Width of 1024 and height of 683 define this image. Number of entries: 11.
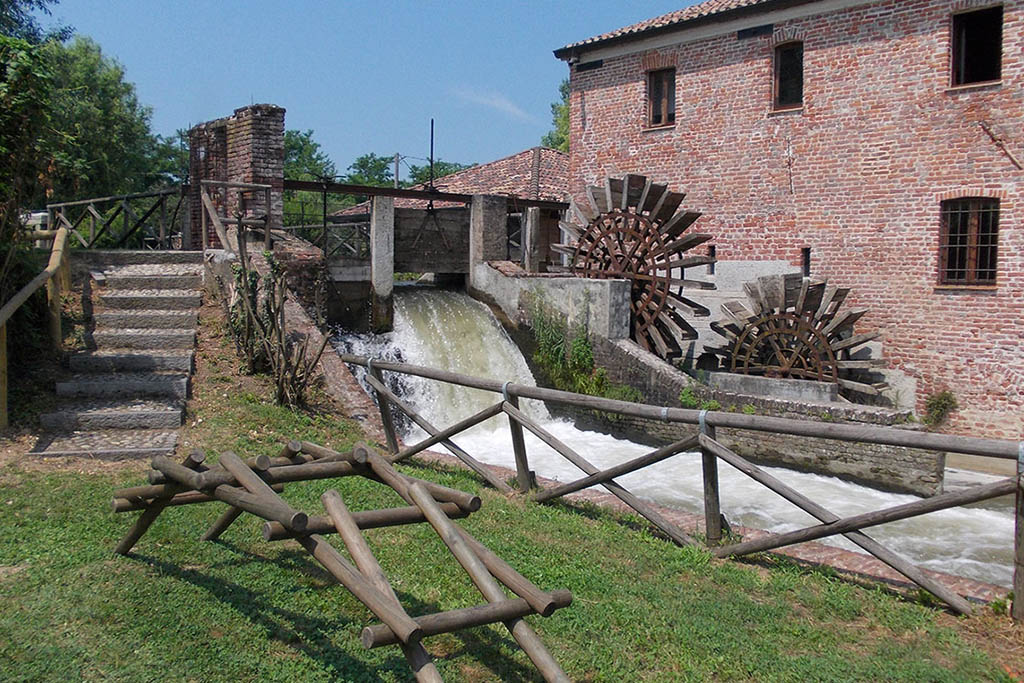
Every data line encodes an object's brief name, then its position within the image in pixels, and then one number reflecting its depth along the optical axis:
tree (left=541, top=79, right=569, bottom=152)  39.73
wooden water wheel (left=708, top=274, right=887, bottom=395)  12.42
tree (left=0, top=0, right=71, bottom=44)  17.45
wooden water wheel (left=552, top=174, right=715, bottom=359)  13.65
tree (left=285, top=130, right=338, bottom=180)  55.34
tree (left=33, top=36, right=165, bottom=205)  27.44
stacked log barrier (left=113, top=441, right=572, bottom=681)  2.71
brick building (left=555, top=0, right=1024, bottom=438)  11.77
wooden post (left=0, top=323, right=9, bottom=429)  6.25
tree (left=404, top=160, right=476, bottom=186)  47.45
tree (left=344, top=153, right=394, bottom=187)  52.44
